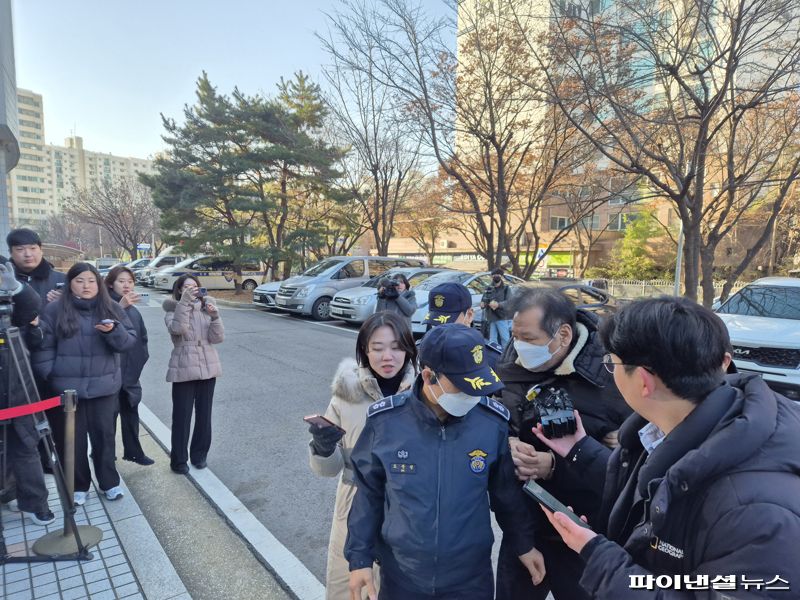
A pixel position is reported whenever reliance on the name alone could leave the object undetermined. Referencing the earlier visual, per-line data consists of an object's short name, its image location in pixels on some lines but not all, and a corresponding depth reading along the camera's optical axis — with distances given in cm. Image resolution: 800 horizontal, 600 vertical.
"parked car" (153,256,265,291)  2073
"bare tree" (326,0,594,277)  1053
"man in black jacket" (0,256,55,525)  291
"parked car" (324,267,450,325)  1164
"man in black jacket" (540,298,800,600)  85
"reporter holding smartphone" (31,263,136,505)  317
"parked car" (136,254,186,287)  2400
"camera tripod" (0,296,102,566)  266
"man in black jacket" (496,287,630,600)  175
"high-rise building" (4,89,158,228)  8600
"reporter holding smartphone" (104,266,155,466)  390
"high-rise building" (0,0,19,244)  835
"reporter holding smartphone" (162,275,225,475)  379
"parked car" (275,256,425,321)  1334
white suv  549
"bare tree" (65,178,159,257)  3381
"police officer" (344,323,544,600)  154
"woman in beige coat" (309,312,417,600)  196
